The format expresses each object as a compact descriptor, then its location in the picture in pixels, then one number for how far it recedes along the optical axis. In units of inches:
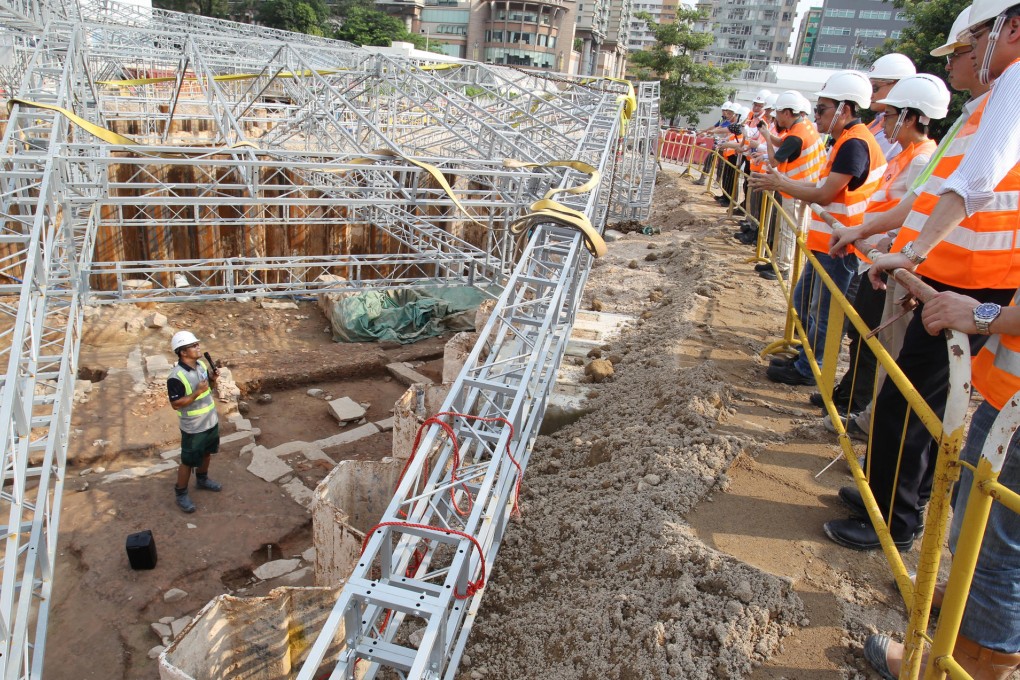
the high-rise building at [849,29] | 3280.0
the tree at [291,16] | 1946.4
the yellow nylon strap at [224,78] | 482.0
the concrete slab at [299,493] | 289.0
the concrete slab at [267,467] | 305.5
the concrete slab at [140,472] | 289.4
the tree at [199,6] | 1952.5
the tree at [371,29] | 1941.4
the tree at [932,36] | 644.1
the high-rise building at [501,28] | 2468.0
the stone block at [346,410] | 368.2
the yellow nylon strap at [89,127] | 267.9
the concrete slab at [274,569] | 243.6
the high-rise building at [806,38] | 4120.1
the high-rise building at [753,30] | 3882.9
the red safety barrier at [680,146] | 932.0
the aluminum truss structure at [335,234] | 137.5
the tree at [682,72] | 1047.0
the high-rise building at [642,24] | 4318.4
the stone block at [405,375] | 417.4
